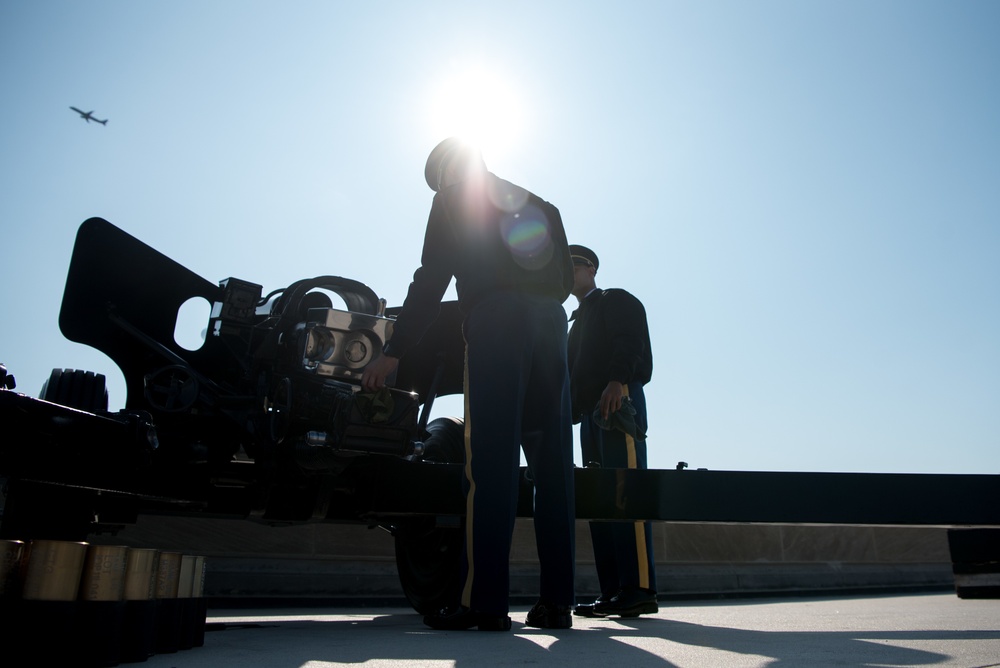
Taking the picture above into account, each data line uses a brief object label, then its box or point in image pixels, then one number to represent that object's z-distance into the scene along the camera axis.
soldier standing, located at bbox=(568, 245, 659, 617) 3.49
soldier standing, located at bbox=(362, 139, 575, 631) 2.50
